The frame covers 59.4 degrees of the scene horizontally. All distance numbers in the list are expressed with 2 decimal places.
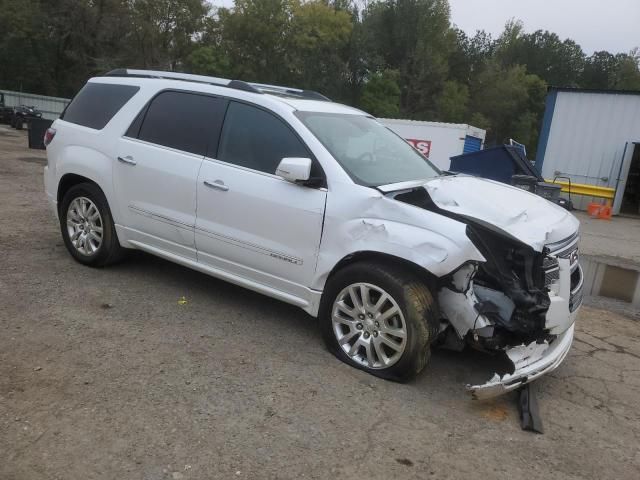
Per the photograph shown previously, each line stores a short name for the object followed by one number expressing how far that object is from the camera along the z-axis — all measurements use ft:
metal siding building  57.57
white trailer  60.64
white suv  11.64
